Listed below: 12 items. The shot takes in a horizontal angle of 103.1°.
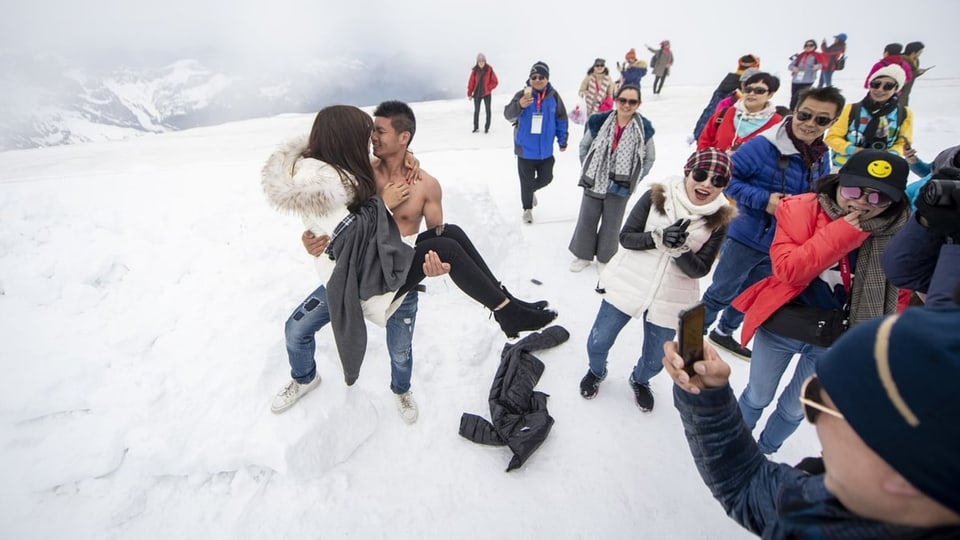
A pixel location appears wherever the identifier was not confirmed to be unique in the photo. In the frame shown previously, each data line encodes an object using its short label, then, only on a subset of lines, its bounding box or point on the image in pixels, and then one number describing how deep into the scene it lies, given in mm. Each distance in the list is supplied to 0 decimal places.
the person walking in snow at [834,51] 11773
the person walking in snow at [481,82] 9719
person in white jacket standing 2330
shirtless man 2387
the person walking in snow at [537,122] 5090
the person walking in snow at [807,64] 10359
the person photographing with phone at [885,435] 583
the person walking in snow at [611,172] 4004
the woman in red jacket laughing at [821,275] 1770
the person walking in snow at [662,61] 13956
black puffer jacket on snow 2601
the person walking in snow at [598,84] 8375
